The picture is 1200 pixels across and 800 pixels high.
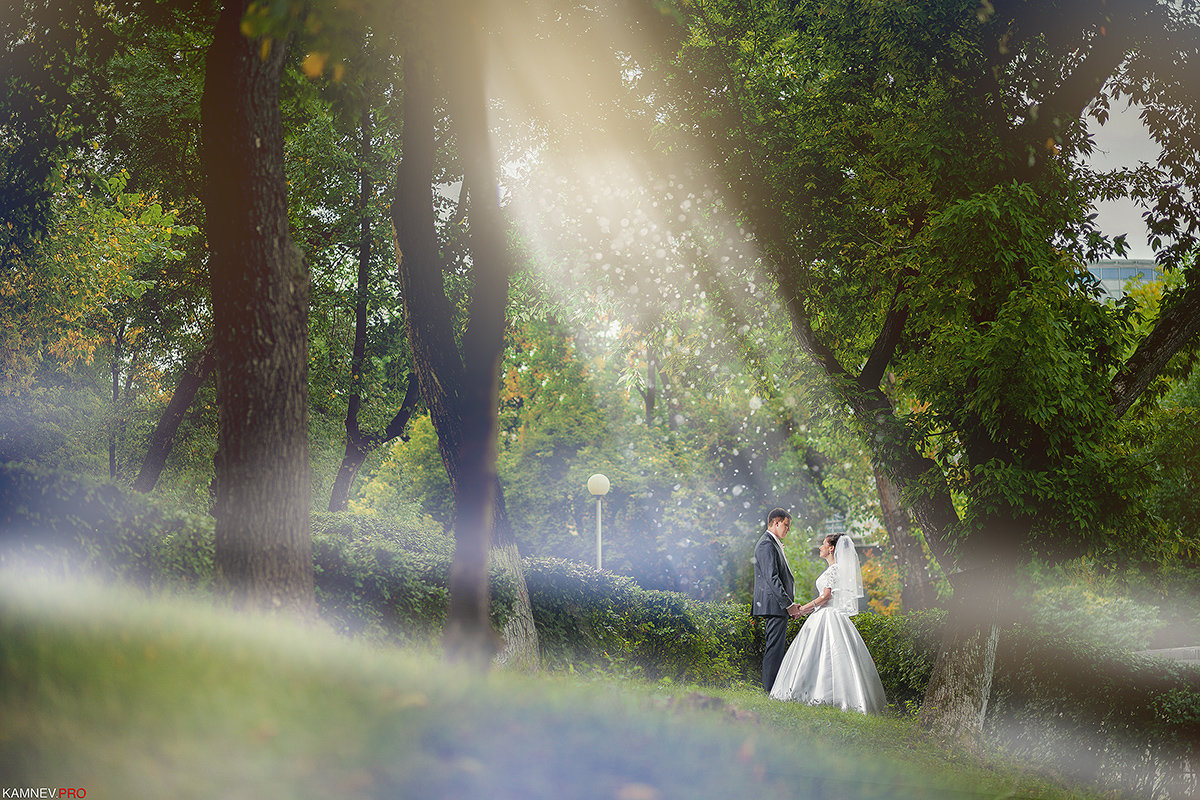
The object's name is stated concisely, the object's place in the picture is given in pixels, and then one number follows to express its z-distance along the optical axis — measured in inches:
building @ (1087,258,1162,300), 3277.8
